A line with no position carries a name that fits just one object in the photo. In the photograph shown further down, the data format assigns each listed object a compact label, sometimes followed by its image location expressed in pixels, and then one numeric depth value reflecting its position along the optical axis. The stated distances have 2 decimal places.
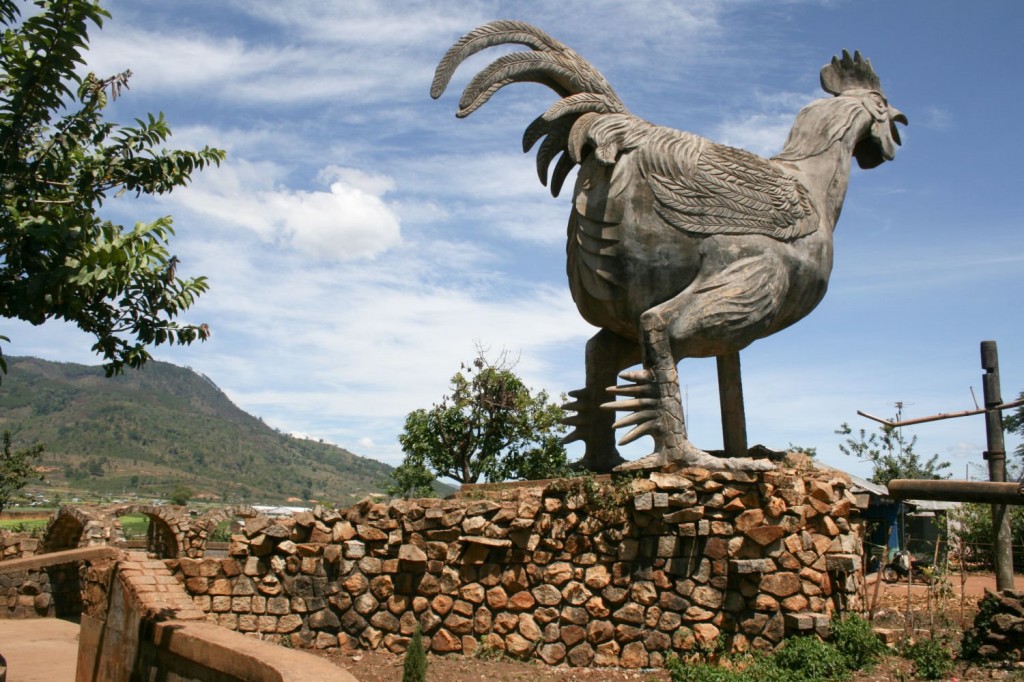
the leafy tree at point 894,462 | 21.66
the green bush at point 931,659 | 6.95
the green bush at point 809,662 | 6.70
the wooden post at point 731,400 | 8.74
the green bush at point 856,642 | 7.07
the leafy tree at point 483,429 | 15.90
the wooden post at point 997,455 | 9.89
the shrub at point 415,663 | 6.22
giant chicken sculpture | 7.66
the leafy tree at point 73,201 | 5.59
